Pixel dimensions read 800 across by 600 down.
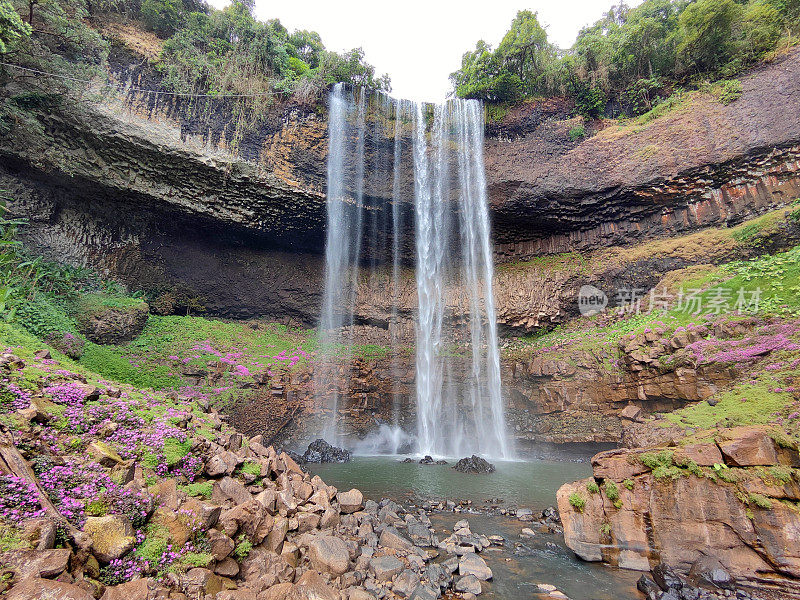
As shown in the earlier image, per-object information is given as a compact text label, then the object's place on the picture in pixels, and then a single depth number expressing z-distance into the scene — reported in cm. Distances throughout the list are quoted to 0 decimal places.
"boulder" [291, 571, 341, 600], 362
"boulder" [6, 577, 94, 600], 217
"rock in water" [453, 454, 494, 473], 1091
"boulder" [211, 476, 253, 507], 454
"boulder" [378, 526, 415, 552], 523
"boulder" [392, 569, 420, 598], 418
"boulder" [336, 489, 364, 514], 624
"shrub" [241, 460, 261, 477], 536
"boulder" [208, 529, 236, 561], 355
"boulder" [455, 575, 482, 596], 439
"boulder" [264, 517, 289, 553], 421
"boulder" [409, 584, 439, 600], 409
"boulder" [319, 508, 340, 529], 522
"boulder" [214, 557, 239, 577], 353
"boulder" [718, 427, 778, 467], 490
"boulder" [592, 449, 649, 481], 560
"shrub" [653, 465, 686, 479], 514
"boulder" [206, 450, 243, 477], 485
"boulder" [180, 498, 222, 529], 364
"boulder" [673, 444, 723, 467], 509
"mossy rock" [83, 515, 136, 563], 293
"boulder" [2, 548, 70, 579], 233
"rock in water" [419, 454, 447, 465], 1234
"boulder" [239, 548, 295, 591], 362
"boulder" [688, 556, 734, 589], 440
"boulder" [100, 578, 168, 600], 263
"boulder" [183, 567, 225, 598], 308
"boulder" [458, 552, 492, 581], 474
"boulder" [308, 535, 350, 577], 428
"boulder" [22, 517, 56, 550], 254
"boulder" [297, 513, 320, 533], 490
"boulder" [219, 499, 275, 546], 392
